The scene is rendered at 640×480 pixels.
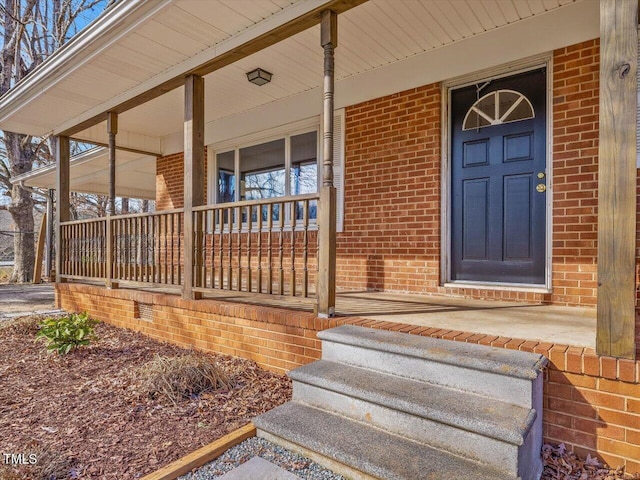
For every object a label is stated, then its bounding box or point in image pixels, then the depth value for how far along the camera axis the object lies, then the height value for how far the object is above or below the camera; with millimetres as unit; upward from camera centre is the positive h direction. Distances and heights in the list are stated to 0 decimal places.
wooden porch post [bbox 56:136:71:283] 5809 +669
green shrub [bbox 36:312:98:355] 3604 -910
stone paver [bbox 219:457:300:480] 1756 -1066
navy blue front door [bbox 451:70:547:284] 3494 +542
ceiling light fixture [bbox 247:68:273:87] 4352 +1796
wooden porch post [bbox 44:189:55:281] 7082 -103
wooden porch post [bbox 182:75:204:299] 3857 +679
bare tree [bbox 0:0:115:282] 10766 +5116
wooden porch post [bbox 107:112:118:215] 5039 +1057
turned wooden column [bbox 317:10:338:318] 2830 +194
